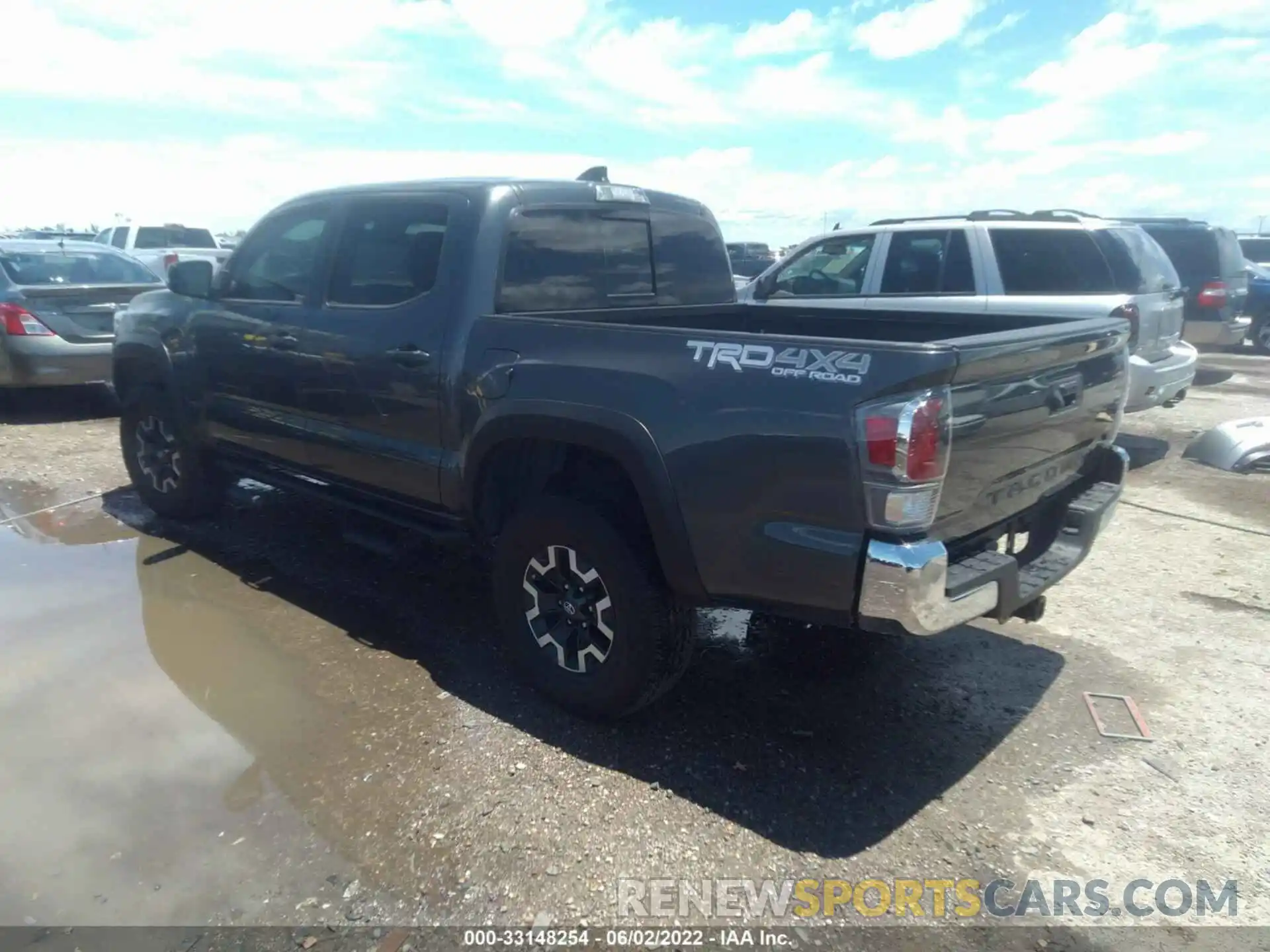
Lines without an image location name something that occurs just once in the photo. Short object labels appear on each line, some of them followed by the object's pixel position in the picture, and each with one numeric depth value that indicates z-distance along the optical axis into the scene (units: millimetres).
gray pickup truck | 2693
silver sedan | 8359
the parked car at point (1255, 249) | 19578
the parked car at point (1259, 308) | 14852
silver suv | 7129
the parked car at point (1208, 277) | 12375
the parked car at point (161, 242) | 15617
